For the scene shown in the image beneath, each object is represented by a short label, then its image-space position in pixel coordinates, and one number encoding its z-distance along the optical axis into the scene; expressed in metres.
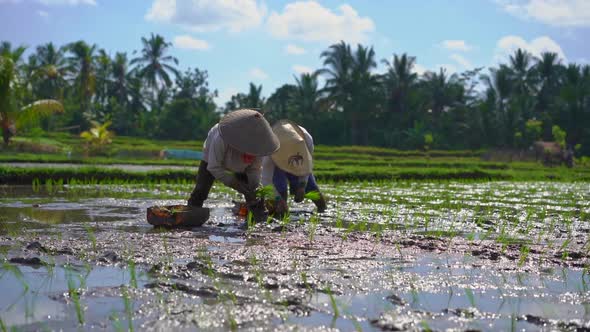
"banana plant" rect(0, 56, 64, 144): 17.91
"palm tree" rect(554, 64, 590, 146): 32.12
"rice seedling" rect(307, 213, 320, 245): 4.46
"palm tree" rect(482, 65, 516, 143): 34.75
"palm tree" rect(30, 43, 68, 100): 32.12
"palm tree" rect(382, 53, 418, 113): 35.97
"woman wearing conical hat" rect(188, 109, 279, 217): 5.08
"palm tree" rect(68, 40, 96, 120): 34.34
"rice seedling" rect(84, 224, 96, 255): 3.89
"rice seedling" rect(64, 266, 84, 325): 2.38
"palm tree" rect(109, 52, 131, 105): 39.94
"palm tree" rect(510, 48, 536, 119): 37.25
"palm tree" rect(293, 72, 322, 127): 36.38
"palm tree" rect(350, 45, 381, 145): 35.03
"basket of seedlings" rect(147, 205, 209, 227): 5.04
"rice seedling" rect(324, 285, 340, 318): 2.46
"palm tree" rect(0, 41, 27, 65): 18.70
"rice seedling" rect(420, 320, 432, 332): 2.13
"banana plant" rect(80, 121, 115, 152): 22.36
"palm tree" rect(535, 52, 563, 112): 37.38
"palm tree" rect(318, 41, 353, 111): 35.81
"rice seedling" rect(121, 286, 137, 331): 2.25
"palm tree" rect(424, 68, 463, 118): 36.41
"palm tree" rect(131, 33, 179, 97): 41.50
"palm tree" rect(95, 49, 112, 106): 39.34
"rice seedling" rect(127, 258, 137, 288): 2.88
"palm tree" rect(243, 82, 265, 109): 37.50
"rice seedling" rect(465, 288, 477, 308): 2.64
